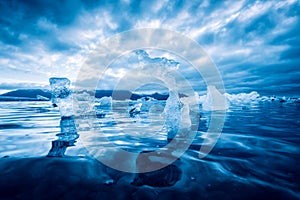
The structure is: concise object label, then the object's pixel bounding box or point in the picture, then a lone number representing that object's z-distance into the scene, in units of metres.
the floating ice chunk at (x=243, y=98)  44.35
